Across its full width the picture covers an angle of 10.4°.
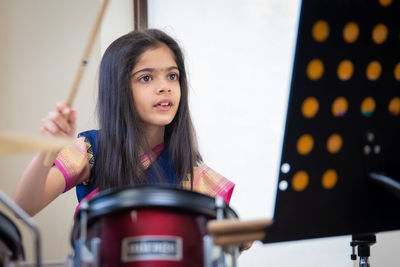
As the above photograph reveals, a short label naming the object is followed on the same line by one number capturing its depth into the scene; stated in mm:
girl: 4002
